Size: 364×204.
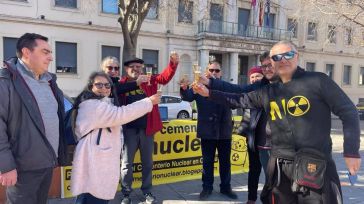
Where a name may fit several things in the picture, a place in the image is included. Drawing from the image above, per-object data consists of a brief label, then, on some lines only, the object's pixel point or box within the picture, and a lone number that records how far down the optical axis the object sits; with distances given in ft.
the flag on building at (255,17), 83.62
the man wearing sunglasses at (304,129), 8.63
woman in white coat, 9.89
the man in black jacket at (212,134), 15.23
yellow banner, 17.92
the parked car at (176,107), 57.11
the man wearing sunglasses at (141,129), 14.25
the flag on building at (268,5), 56.43
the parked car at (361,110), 73.41
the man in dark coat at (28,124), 8.32
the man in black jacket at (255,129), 12.84
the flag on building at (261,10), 65.36
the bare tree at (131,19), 39.75
